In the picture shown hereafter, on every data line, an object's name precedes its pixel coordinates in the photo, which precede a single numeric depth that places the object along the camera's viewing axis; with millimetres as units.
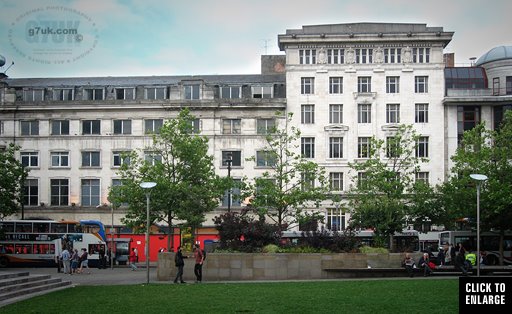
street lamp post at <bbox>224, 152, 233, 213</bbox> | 67812
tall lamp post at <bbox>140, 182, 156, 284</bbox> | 35816
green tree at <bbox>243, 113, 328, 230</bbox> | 54719
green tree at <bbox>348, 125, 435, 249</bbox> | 51938
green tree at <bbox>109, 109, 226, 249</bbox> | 53500
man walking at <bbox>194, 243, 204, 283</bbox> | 35188
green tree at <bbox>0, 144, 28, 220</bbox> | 57938
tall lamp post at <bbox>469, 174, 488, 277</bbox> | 35031
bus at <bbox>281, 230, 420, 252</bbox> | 58075
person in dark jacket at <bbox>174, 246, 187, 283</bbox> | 34594
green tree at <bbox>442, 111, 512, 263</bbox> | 51969
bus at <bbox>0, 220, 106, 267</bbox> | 58031
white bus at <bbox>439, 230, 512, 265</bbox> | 56938
